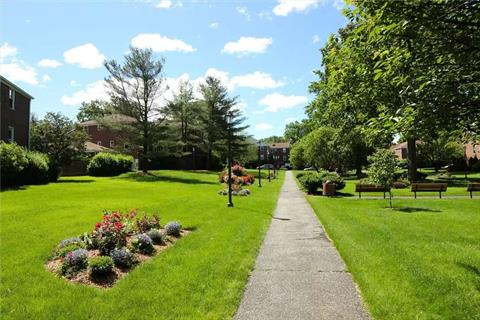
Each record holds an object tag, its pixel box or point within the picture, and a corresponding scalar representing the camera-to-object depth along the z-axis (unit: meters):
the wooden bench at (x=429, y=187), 22.75
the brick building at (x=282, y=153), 144.07
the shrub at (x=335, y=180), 25.88
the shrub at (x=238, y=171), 35.92
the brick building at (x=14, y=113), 31.44
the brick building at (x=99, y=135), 68.73
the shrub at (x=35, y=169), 26.59
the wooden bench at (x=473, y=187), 22.39
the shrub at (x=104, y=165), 42.09
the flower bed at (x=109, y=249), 6.63
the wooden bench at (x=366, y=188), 23.00
